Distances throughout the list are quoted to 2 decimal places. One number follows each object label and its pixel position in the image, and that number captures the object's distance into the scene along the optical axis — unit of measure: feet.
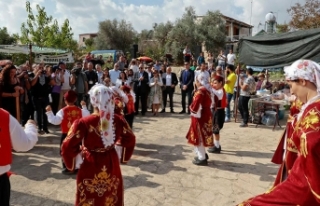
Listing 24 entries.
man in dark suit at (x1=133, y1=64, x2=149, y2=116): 37.19
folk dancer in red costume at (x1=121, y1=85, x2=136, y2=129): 22.67
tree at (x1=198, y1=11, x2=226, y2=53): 100.68
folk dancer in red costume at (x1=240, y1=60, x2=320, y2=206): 5.99
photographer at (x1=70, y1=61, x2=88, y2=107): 30.76
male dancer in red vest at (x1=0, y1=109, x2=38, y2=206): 8.20
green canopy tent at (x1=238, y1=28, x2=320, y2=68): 23.13
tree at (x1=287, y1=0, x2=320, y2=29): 67.05
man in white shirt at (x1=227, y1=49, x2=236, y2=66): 45.03
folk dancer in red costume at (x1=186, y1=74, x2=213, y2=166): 19.07
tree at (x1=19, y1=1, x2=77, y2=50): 72.18
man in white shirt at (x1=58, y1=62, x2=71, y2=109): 30.12
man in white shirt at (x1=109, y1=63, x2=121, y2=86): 34.02
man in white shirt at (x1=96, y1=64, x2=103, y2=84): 33.46
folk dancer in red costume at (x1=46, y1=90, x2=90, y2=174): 16.52
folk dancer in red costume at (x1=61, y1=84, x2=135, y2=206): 10.50
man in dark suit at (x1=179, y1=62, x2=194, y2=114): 37.42
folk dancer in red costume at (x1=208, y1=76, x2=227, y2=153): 21.18
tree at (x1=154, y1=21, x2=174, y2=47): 108.66
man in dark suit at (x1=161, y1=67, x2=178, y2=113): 39.11
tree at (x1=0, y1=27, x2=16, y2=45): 136.87
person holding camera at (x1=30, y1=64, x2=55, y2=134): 26.03
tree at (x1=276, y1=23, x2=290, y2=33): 74.81
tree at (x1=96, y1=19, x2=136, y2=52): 128.57
